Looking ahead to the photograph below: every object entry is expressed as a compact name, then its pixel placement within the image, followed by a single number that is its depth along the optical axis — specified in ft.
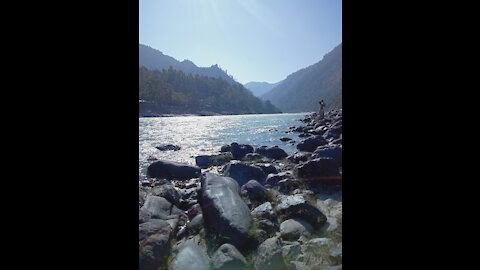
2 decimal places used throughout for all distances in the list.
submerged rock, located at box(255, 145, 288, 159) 33.30
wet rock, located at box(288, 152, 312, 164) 29.32
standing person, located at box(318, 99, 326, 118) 79.02
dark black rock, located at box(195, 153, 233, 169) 32.22
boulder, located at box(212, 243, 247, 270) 9.79
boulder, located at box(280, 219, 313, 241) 12.37
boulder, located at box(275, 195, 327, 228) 13.64
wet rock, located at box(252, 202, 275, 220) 13.84
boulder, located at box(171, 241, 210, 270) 9.86
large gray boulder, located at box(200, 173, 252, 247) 11.82
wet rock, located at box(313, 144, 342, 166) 27.35
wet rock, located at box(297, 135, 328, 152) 36.62
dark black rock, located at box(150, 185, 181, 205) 17.43
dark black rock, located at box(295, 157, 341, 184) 21.04
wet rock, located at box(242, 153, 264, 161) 32.99
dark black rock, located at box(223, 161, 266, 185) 22.84
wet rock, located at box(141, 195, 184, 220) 14.39
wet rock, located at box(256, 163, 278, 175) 25.49
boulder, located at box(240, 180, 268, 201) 17.61
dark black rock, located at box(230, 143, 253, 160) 36.64
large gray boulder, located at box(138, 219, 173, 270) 9.78
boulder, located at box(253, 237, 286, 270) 9.99
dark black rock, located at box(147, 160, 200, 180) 25.86
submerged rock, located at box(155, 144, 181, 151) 46.39
